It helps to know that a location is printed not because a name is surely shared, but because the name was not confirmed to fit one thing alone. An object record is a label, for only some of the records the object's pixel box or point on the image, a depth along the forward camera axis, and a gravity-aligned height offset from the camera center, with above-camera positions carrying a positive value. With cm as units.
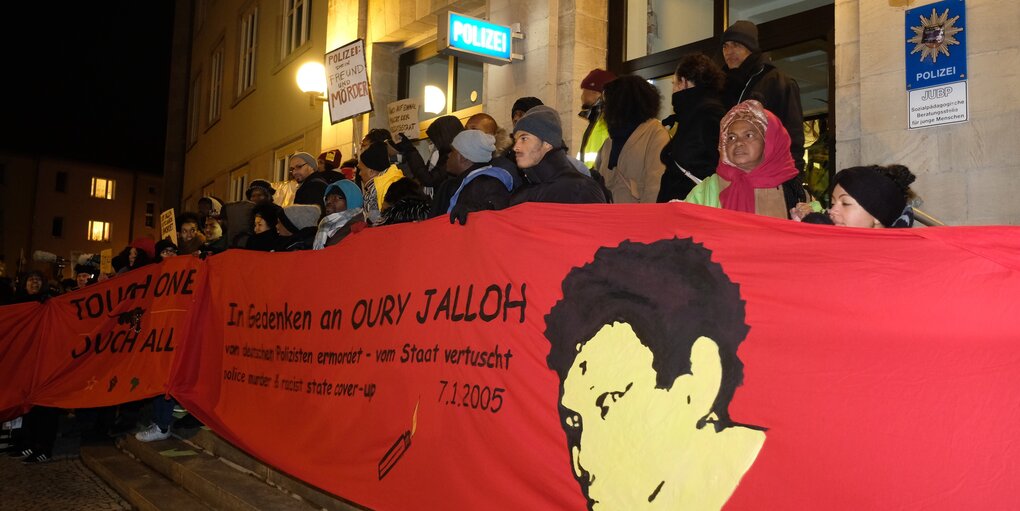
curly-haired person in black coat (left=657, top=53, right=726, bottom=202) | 521 +114
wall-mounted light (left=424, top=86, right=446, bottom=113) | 1291 +306
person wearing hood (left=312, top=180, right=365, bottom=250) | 593 +66
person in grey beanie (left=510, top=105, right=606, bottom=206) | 448 +78
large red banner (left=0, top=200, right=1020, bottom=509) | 244 -21
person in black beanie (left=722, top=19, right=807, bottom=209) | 539 +149
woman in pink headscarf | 426 +76
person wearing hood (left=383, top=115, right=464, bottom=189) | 696 +129
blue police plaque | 539 +177
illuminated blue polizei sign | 938 +295
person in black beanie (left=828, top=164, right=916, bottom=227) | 346 +48
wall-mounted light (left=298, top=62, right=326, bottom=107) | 1392 +359
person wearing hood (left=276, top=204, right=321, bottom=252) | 709 +68
